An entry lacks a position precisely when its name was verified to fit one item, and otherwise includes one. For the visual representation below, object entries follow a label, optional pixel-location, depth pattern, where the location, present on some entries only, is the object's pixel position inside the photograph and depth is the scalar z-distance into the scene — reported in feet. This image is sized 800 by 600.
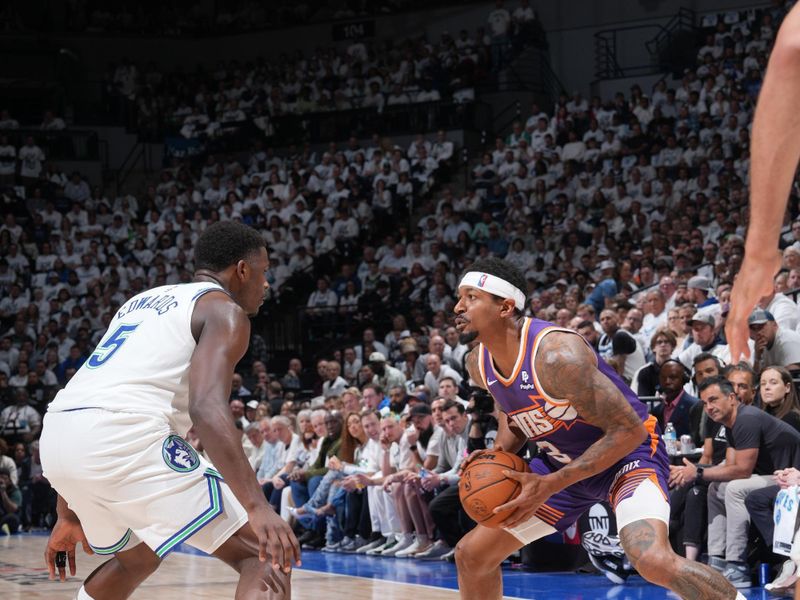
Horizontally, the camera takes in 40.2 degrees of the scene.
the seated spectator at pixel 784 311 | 29.94
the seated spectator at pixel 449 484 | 29.84
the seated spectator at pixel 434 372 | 37.79
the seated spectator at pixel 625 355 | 31.07
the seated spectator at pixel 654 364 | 29.04
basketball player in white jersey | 10.78
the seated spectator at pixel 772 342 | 26.96
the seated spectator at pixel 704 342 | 29.18
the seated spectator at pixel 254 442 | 40.83
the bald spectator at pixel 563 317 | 35.27
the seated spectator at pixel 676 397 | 26.76
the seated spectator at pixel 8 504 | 42.37
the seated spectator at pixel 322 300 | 56.29
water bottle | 26.09
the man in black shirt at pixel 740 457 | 23.18
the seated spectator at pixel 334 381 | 43.86
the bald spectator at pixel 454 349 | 39.28
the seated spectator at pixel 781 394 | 24.12
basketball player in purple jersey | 14.05
